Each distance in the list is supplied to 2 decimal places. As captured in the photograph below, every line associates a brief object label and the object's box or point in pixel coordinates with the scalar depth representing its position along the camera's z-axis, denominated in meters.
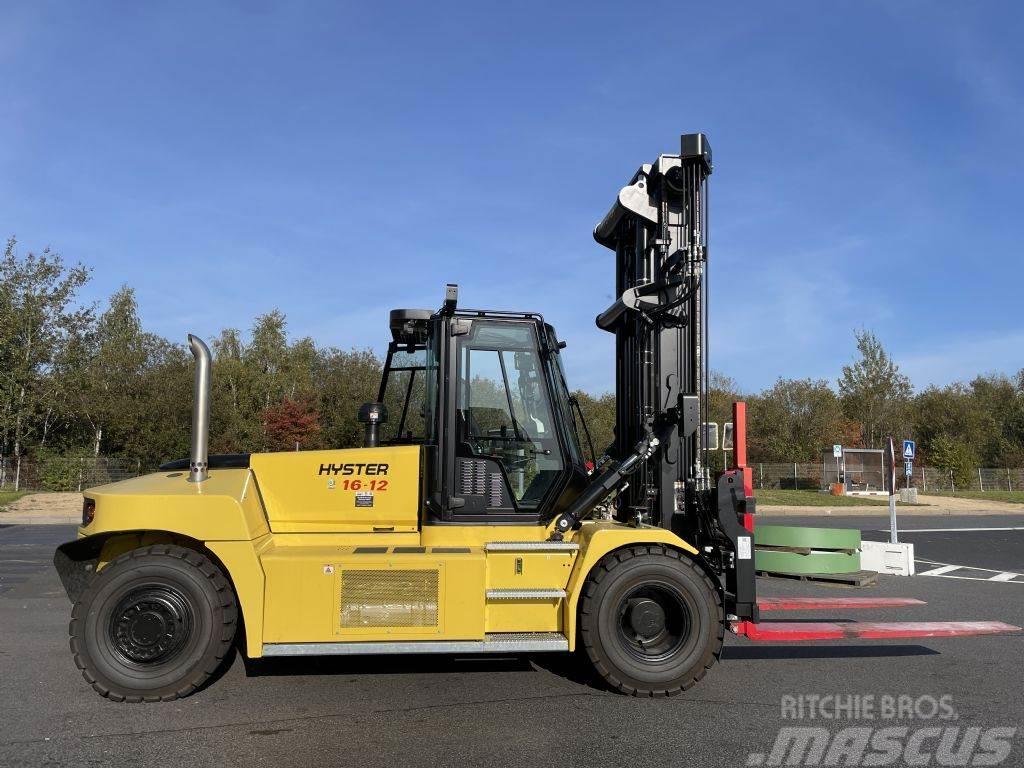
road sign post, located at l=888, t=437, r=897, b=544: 13.30
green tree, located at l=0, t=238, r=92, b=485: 31.39
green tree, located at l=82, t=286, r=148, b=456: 32.66
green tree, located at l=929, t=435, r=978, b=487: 45.84
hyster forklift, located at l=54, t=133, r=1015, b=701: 5.25
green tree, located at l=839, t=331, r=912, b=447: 51.62
